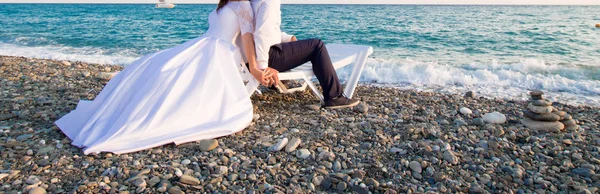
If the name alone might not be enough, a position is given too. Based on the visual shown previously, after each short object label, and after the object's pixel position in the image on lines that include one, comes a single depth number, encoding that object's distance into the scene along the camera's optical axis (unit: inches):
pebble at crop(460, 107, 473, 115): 206.8
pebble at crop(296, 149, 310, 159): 143.9
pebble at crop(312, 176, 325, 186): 125.4
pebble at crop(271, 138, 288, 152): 149.6
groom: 167.8
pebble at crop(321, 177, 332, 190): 123.5
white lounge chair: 189.7
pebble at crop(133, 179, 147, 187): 120.9
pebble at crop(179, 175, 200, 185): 122.7
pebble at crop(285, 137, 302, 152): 149.3
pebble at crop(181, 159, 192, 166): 136.4
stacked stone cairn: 180.2
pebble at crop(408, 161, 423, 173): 134.2
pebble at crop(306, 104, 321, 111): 203.6
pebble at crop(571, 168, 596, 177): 132.8
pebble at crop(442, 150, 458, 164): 140.9
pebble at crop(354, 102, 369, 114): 201.9
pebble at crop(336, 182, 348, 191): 122.1
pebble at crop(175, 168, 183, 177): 127.9
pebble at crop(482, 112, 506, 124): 190.1
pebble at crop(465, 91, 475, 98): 266.5
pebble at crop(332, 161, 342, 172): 134.7
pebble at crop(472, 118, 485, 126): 186.1
